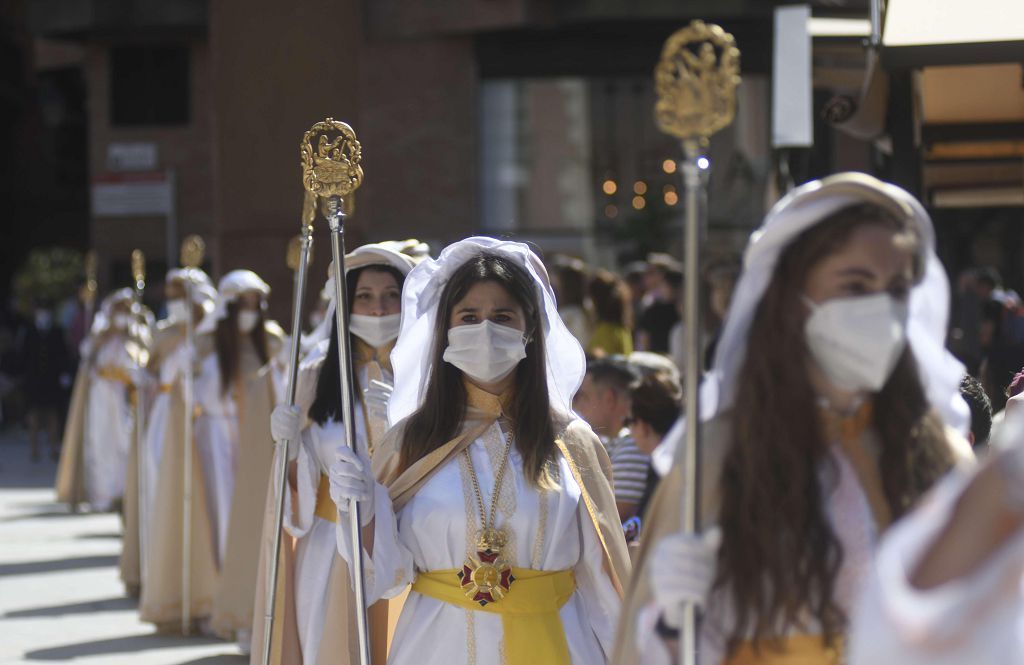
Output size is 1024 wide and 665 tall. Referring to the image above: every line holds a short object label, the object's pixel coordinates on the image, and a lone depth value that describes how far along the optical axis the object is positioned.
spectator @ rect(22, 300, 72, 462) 45.72
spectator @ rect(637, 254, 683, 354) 25.25
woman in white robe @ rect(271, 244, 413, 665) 12.68
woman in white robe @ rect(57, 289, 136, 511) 34.72
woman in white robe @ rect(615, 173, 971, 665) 6.27
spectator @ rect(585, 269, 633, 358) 22.98
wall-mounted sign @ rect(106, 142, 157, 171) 57.69
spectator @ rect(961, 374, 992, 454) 11.30
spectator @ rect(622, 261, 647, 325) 30.36
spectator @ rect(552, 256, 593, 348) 24.14
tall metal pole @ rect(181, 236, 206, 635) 21.31
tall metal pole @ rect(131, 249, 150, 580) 23.73
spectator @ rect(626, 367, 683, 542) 13.59
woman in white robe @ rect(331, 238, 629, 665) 9.31
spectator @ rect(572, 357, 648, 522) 13.96
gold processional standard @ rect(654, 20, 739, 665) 6.28
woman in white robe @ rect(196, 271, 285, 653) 18.25
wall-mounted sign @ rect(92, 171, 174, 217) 56.66
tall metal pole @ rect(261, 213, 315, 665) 10.99
